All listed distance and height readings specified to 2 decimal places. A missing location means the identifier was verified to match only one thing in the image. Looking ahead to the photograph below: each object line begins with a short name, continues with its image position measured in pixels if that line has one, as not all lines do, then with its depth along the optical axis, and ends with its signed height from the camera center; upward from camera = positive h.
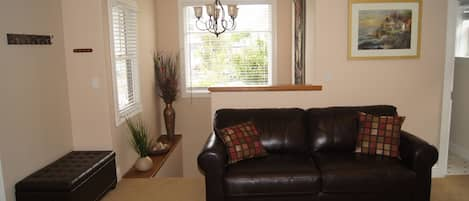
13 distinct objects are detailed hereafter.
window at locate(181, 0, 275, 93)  5.91 +0.12
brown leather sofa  3.08 -0.96
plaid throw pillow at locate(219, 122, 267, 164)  3.33 -0.74
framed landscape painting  4.00 +0.29
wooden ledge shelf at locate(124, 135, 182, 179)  4.23 -1.26
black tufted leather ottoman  2.94 -0.95
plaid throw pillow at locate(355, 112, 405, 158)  3.38 -0.70
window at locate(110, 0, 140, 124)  4.18 +0.04
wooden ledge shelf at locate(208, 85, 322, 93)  4.13 -0.32
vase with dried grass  5.60 -0.33
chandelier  3.83 +0.49
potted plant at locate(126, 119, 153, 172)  4.36 -1.01
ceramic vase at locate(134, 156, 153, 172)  4.35 -1.18
